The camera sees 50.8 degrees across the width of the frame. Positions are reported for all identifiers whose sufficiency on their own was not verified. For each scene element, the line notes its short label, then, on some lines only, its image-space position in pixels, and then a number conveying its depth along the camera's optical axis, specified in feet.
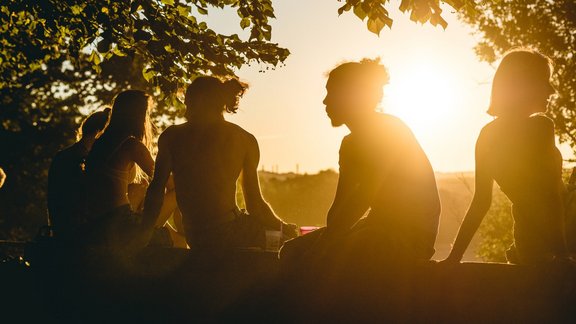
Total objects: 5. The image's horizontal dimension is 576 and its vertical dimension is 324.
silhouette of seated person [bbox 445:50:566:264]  10.49
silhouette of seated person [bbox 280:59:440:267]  10.80
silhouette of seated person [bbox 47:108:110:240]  15.48
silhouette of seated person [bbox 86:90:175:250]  15.21
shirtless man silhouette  13.92
